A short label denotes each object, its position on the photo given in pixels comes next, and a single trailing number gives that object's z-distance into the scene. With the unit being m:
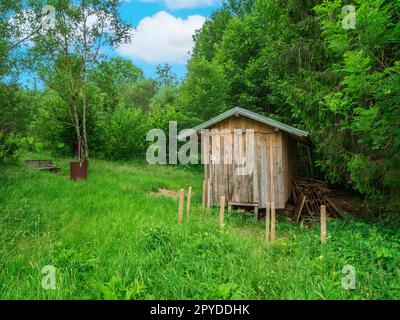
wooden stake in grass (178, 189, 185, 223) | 6.29
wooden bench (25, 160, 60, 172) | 11.66
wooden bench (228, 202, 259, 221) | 8.69
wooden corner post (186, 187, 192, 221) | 6.37
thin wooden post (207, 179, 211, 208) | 9.03
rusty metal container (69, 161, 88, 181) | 10.14
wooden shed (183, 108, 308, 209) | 8.71
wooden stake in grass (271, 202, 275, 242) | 5.40
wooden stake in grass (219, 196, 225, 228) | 5.94
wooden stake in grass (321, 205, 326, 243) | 5.02
